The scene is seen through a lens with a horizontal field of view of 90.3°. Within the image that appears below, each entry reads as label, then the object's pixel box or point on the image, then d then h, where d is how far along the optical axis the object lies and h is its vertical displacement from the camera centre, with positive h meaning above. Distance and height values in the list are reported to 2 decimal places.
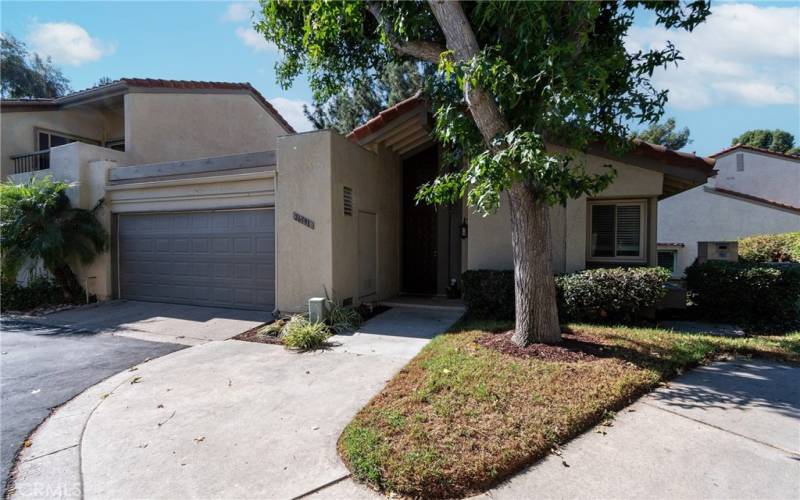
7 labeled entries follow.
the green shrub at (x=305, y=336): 6.34 -1.62
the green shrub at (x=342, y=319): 7.43 -1.57
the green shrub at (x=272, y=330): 7.14 -1.69
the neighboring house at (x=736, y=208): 16.20 +1.30
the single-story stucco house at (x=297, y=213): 8.09 +0.56
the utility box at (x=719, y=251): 8.54 -0.26
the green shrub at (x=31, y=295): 10.01 -1.52
